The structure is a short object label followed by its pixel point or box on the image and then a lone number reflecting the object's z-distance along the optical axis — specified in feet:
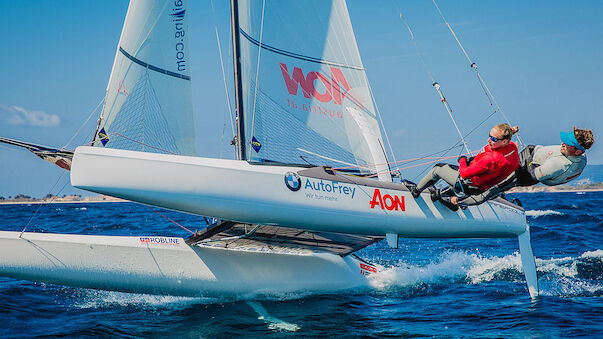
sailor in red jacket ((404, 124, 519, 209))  34.30
